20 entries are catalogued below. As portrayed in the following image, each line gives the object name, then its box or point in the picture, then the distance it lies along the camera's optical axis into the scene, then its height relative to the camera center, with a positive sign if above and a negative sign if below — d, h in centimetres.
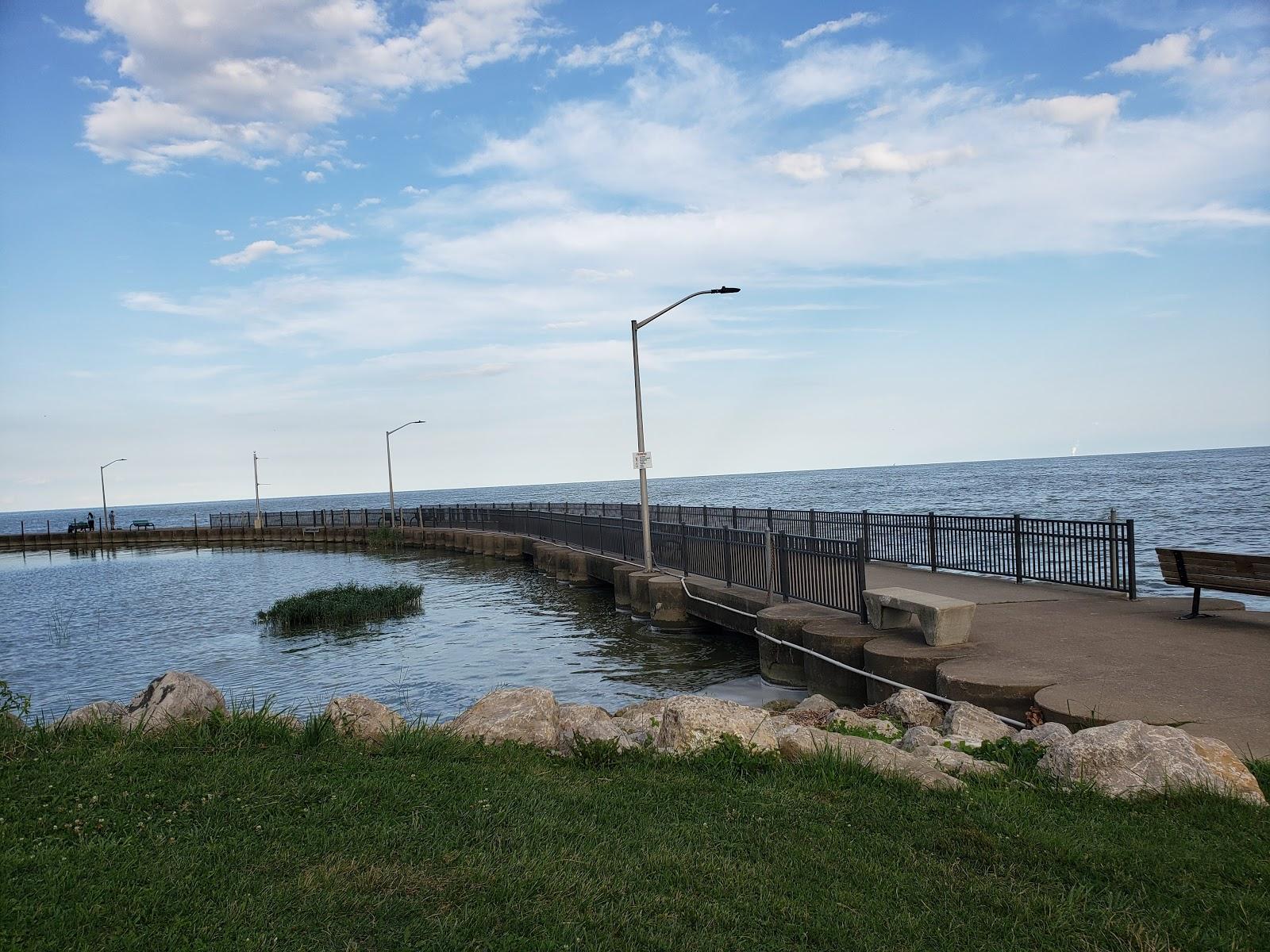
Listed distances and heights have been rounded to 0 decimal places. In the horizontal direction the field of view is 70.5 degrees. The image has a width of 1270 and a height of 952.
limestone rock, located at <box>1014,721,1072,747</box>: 664 -222
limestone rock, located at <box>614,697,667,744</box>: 774 -235
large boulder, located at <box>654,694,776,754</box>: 684 -201
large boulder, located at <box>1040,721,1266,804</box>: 561 -210
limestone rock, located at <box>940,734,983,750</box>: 721 -238
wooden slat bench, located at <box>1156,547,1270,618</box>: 1040 -168
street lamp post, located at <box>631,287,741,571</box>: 2142 +27
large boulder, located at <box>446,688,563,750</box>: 761 -210
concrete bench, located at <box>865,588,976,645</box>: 1070 -195
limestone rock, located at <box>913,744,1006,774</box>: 646 -228
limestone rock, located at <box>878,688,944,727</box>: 899 -260
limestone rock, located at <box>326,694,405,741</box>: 735 -194
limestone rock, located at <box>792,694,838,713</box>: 991 -274
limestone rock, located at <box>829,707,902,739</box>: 832 -253
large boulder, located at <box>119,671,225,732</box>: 768 -179
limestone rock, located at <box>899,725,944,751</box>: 730 -234
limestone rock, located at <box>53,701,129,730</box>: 751 -180
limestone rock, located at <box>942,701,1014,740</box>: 761 -236
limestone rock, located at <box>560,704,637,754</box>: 717 -212
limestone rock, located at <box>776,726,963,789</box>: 598 -213
